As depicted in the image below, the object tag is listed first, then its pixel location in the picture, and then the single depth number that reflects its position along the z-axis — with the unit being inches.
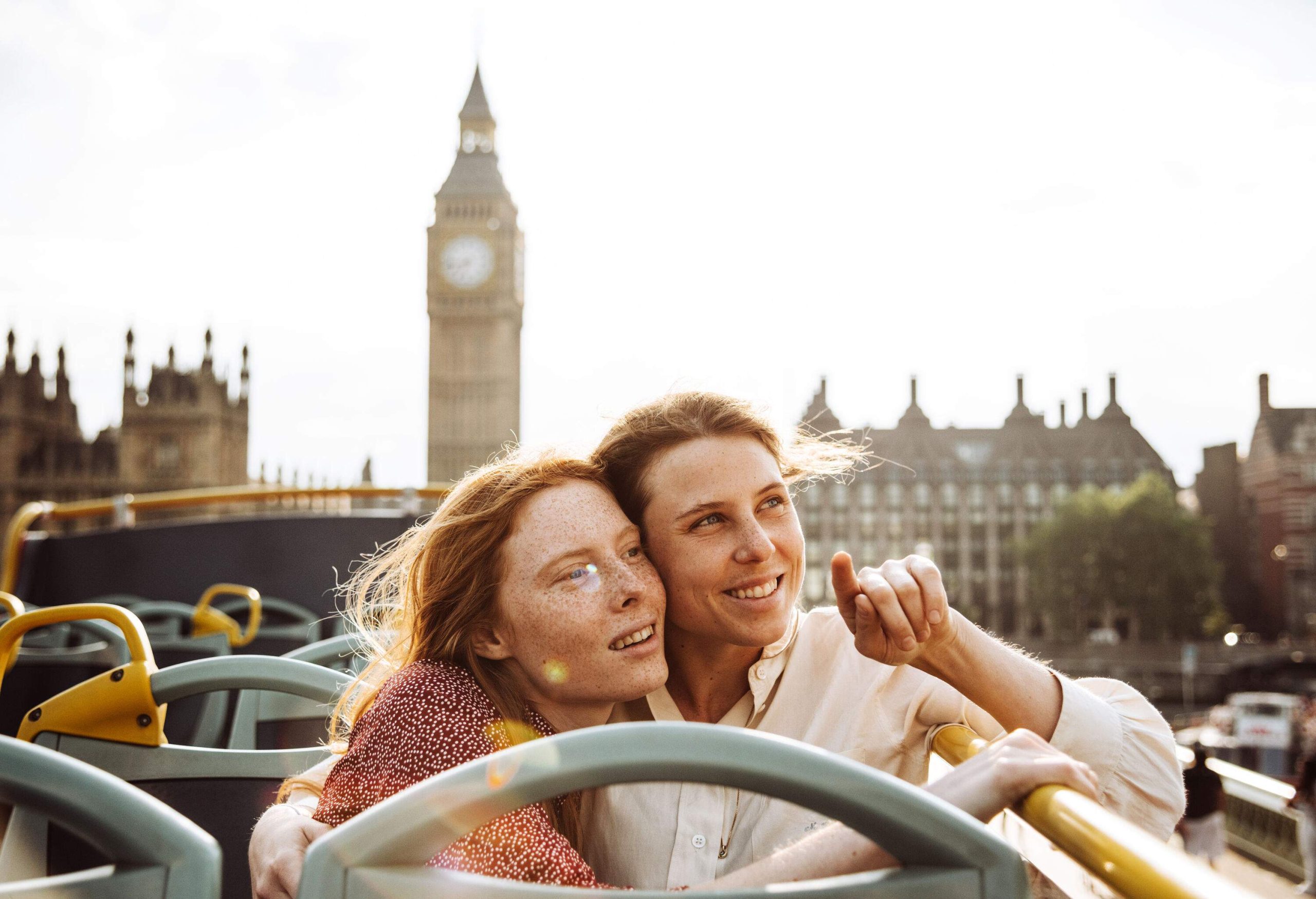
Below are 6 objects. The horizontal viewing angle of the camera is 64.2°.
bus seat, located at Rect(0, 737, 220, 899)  30.7
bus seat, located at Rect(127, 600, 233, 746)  83.3
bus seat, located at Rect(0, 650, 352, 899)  63.9
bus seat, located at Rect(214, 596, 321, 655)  155.6
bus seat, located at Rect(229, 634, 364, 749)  77.0
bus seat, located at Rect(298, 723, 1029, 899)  31.1
